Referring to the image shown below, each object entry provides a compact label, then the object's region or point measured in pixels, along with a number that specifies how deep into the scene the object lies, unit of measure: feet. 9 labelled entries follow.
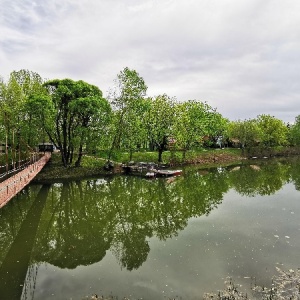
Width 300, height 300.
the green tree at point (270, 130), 251.19
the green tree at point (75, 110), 125.29
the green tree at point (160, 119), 165.17
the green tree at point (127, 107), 145.28
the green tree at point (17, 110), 122.01
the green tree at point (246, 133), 235.11
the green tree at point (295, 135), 281.33
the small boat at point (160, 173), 132.36
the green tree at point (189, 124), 169.68
